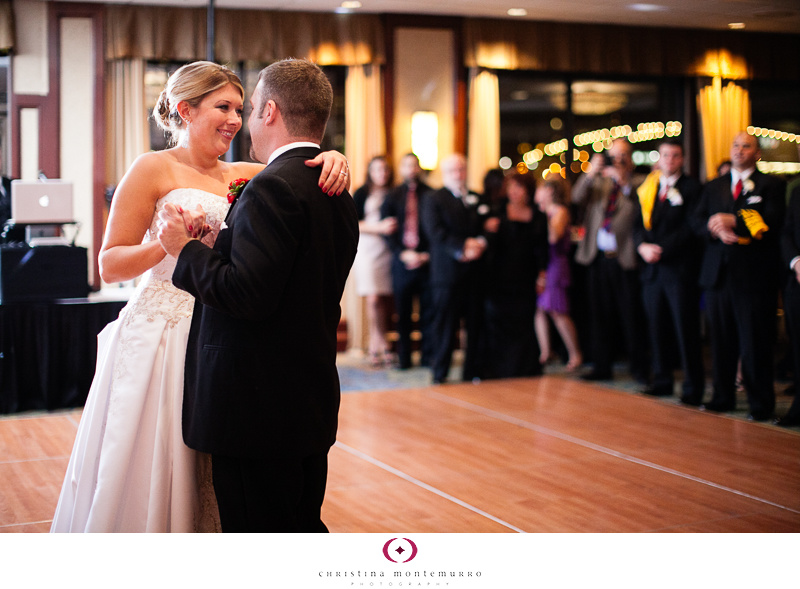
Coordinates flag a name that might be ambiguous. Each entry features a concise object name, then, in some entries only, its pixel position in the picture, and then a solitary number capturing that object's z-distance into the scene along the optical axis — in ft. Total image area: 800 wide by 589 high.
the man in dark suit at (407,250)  19.70
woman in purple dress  19.94
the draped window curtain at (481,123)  23.21
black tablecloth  14.33
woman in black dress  17.87
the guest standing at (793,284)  13.15
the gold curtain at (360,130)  22.31
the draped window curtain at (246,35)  20.07
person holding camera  18.22
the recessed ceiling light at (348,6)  19.62
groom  5.37
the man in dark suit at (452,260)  17.67
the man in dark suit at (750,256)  14.28
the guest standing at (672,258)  15.84
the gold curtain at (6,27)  16.74
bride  6.73
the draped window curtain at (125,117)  20.18
